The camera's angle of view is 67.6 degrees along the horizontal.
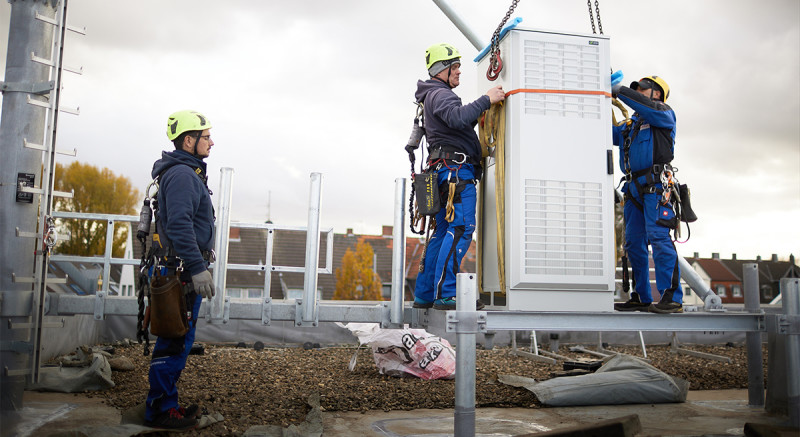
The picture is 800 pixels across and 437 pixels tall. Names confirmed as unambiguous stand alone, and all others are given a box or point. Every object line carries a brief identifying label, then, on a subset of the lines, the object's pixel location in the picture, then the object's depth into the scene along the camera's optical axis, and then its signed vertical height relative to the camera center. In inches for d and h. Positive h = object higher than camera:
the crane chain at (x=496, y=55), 185.8 +71.1
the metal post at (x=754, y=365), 229.1 -29.5
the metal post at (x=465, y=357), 145.8 -18.5
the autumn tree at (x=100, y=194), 1405.0 +207.0
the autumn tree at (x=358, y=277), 1346.0 +5.8
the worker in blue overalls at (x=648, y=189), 193.2 +32.5
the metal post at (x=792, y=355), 181.9 -20.1
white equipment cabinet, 174.7 +32.3
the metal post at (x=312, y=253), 238.2 +10.5
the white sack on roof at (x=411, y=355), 263.6 -33.1
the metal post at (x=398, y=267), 217.5 +5.0
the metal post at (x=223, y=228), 246.7 +20.3
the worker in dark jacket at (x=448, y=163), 178.2 +37.1
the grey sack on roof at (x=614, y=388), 226.8 -39.8
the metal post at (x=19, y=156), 199.5 +39.7
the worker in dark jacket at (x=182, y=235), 165.0 +11.3
